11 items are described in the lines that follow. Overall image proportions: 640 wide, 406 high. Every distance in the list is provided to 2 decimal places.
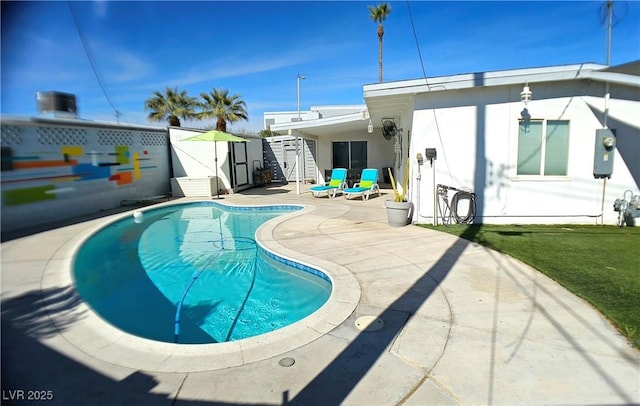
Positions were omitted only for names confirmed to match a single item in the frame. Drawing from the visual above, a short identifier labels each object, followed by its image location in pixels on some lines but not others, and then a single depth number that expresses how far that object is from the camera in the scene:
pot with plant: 7.74
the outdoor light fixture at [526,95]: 6.61
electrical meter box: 7.14
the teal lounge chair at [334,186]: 13.34
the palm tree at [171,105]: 20.77
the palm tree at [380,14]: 24.72
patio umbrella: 13.13
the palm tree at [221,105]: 20.43
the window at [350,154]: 17.42
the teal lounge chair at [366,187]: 12.51
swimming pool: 4.47
